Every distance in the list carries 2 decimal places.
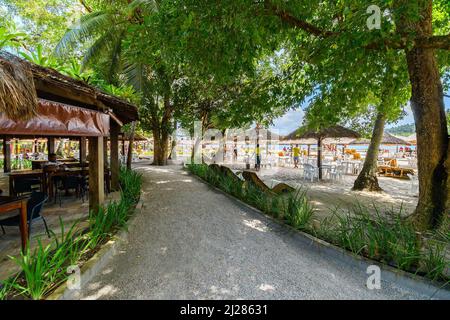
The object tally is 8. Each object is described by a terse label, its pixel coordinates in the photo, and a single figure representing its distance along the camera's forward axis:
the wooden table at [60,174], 7.00
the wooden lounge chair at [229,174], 8.76
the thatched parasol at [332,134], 12.23
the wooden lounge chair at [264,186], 7.61
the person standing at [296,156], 19.01
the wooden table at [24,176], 6.73
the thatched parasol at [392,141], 16.47
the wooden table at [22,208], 3.22
